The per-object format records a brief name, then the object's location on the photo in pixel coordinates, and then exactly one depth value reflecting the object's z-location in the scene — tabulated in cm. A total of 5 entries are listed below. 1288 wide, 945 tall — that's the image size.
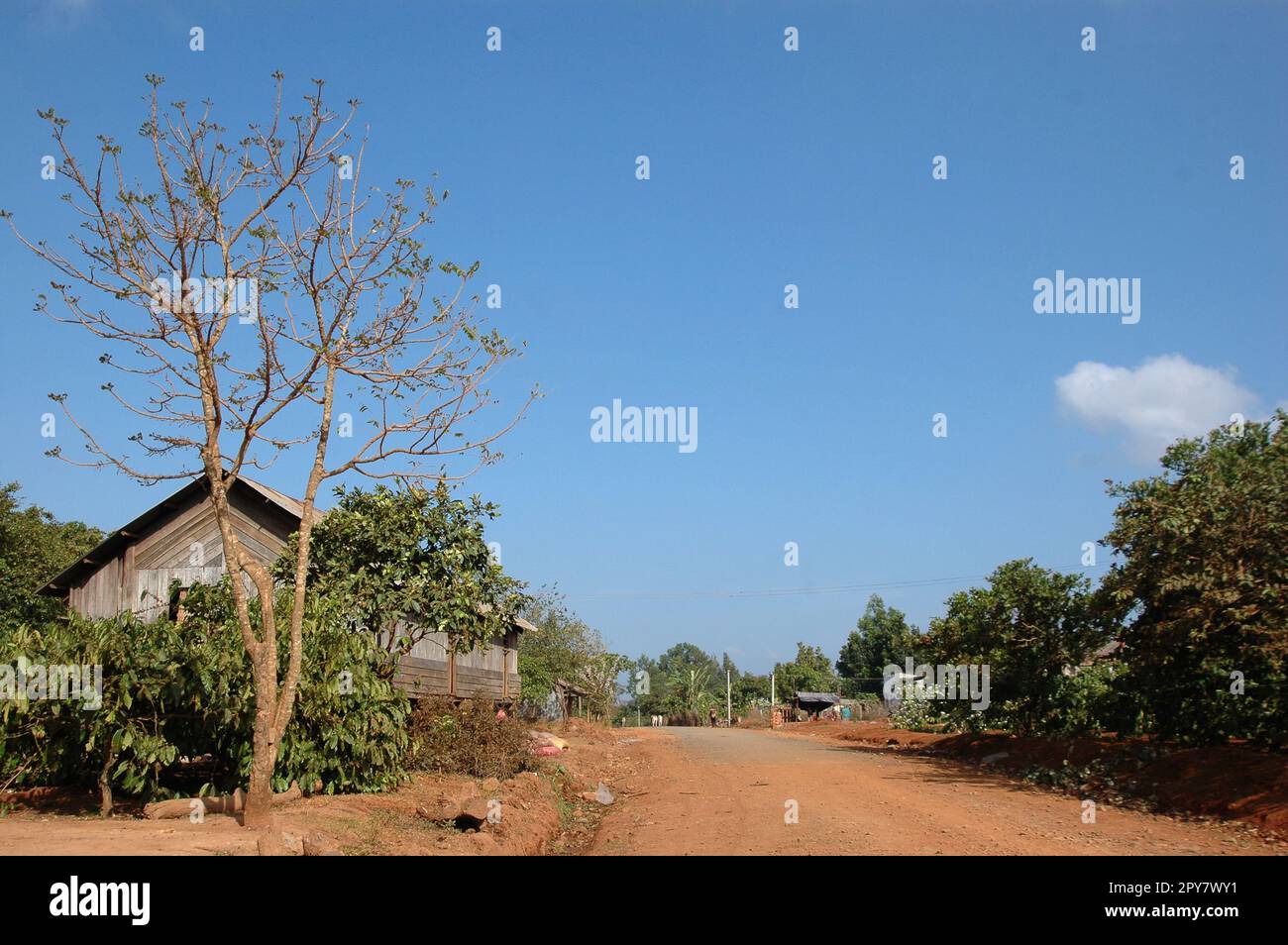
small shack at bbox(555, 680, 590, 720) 4912
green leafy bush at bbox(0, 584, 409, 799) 1090
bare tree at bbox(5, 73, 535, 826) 973
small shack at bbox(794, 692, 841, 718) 6247
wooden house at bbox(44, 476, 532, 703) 1992
